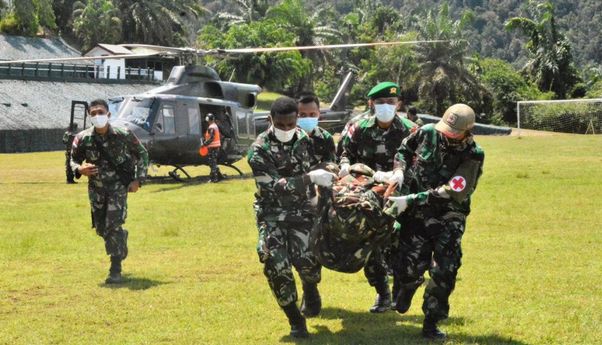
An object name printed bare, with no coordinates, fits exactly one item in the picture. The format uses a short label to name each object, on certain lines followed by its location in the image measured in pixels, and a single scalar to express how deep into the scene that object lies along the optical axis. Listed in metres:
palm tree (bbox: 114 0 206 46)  86.81
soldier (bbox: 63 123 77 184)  25.06
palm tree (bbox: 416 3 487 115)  66.56
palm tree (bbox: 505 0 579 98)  69.25
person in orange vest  24.97
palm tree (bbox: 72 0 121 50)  84.38
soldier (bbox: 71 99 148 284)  10.49
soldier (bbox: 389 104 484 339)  7.07
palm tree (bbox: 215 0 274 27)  90.19
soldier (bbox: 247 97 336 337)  7.34
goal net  50.72
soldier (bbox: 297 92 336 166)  7.89
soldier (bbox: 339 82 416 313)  8.48
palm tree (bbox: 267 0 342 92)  81.69
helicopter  24.98
